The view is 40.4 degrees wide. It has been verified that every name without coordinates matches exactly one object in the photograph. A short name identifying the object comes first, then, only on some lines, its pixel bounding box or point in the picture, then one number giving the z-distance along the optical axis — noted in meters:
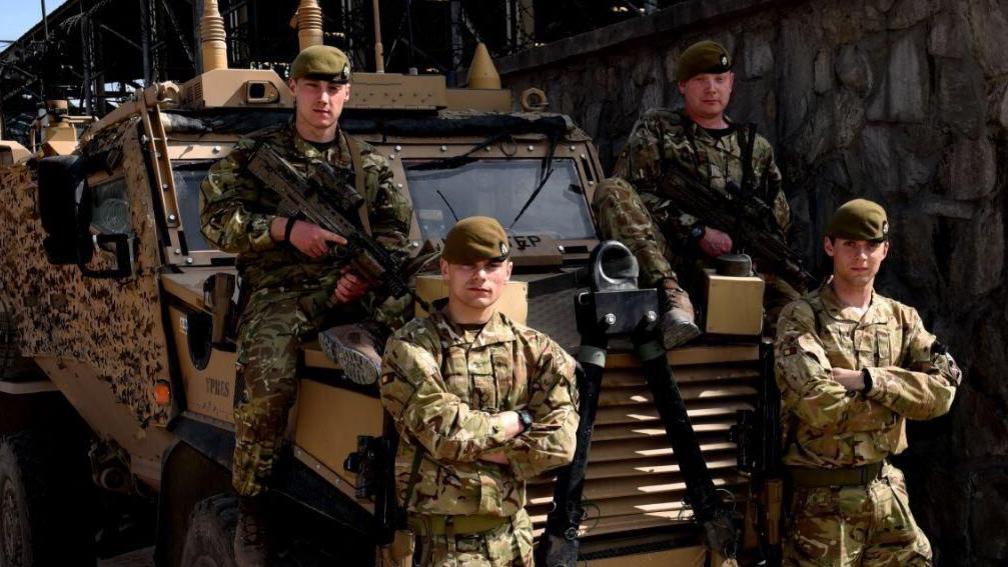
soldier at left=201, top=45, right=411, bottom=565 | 3.96
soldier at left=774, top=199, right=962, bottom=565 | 3.84
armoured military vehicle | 3.87
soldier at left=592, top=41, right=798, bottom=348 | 4.48
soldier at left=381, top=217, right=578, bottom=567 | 3.31
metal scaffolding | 9.26
